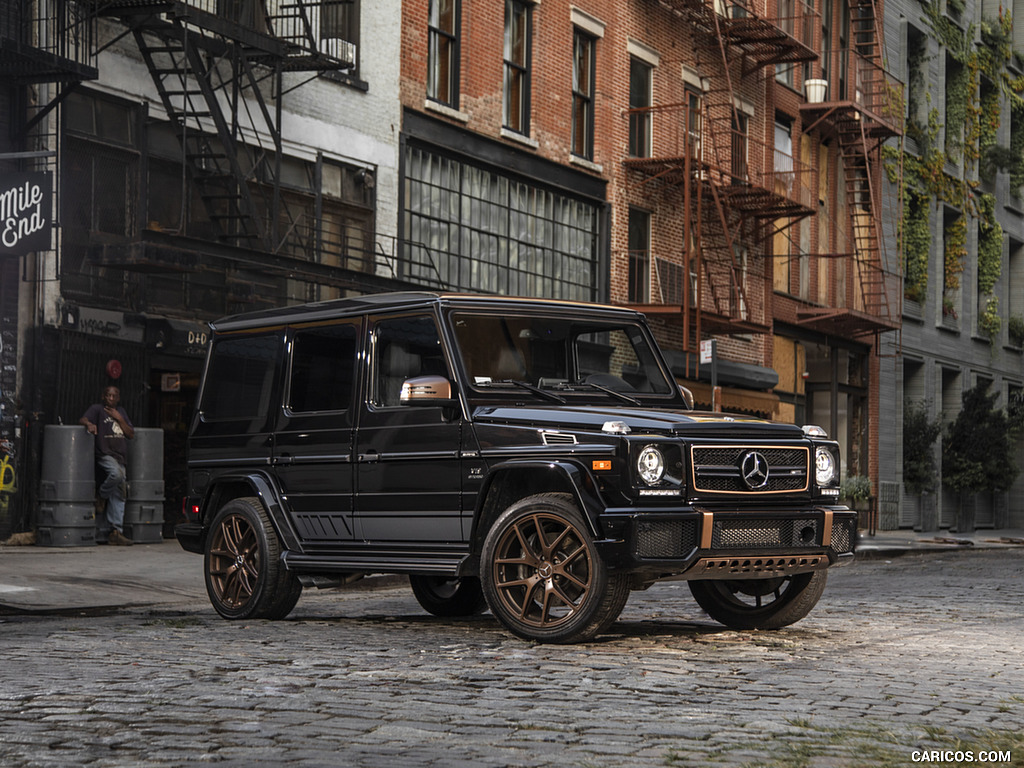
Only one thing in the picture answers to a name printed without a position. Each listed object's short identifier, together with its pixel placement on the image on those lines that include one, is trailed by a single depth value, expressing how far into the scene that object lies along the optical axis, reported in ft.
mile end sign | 50.96
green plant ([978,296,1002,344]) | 141.79
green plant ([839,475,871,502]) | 87.49
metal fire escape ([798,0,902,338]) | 114.52
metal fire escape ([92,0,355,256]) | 59.93
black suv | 28.12
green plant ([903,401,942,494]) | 123.34
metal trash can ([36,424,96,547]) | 55.88
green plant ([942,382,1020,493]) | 124.36
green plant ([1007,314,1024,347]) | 147.64
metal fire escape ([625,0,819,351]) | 94.73
